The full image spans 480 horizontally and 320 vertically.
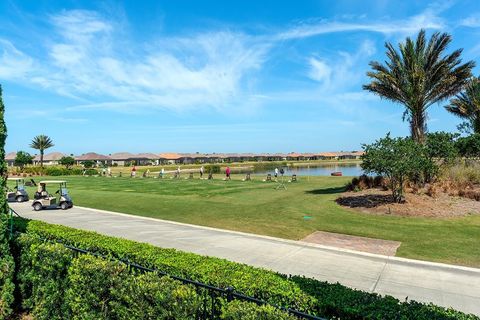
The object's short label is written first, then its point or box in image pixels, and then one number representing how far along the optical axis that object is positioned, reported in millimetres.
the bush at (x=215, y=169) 64000
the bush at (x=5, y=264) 6605
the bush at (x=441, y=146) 19297
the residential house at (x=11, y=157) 105519
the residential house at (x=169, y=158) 136250
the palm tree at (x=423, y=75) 20969
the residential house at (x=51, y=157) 105212
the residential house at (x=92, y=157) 111131
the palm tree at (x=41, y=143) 76400
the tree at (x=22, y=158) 61062
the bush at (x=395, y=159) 15789
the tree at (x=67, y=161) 65000
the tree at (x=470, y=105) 33381
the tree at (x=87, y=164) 68562
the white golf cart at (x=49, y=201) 17891
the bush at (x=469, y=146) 26259
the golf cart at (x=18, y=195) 21156
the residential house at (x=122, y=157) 122606
